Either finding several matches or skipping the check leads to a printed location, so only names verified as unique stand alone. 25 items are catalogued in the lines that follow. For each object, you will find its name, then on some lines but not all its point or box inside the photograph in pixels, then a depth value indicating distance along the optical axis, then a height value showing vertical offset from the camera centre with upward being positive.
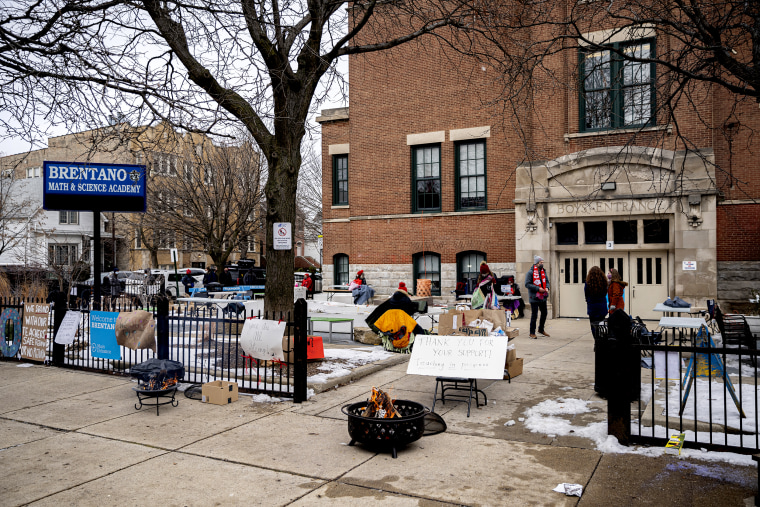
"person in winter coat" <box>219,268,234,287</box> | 29.17 -1.03
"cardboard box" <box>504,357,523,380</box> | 9.07 -1.75
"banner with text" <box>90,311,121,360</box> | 9.55 -1.28
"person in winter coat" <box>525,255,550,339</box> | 14.34 -0.86
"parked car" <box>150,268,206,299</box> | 29.96 -1.00
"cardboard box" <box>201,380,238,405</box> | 7.93 -1.86
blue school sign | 11.52 +1.52
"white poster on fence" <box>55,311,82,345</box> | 10.27 -1.23
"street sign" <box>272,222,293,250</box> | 9.99 +0.41
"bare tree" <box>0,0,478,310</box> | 8.66 +3.05
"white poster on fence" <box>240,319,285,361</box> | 8.21 -1.14
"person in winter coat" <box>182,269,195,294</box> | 28.97 -1.15
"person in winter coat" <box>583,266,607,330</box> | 11.68 -0.71
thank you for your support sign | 7.46 -1.31
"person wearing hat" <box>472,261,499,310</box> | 14.18 -0.75
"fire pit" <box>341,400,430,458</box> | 5.80 -1.75
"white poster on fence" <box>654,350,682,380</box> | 7.29 -1.46
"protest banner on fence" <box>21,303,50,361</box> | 10.88 -1.39
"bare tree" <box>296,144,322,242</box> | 48.07 +5.98
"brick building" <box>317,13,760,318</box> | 17.00 +2.28
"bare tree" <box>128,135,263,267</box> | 26.95 +3.13
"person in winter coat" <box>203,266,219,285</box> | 28.55 -0.87
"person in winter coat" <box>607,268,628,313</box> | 11.56 -0.62
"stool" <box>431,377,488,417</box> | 7.61 -1.93
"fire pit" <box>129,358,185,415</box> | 7.61 -1.61
